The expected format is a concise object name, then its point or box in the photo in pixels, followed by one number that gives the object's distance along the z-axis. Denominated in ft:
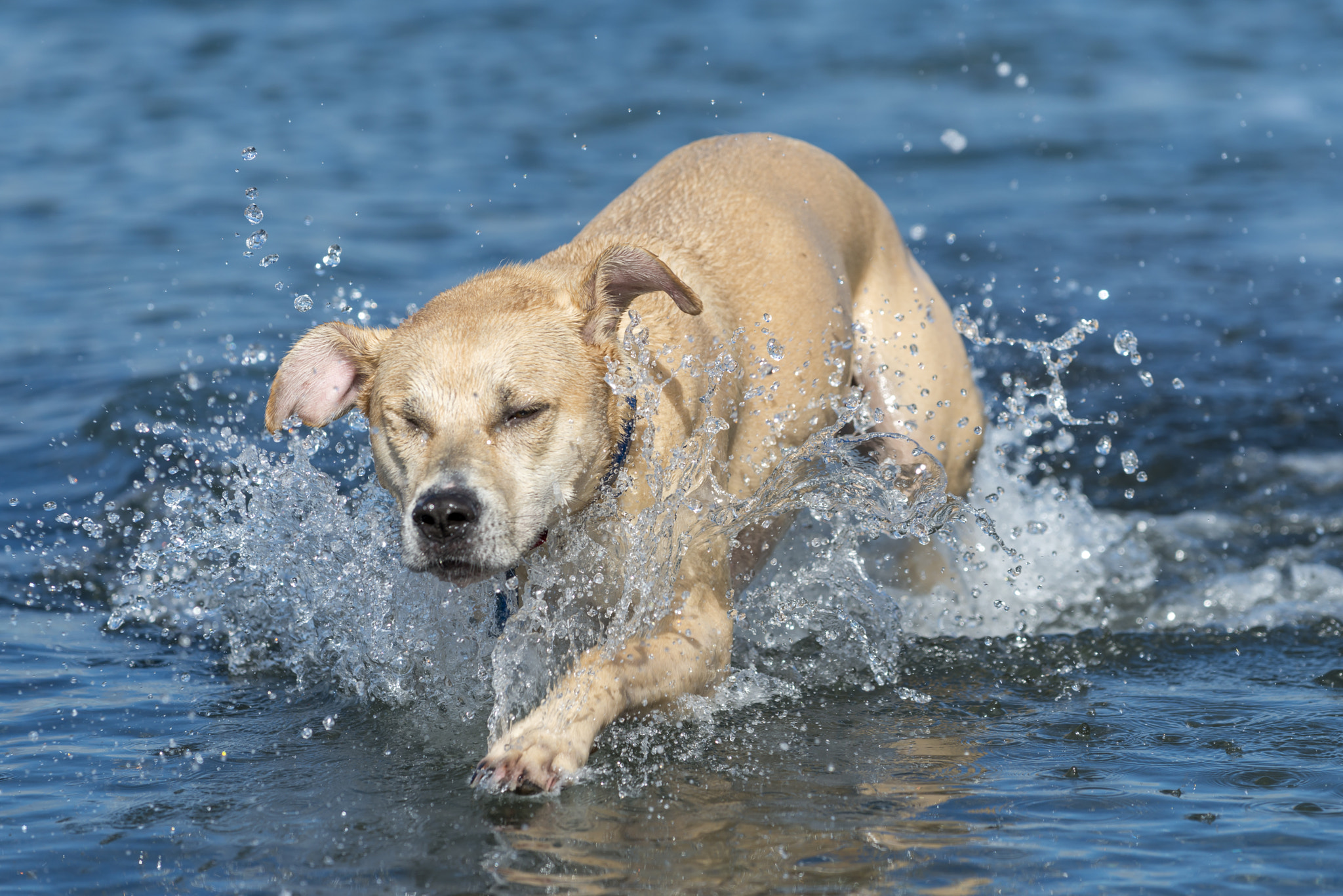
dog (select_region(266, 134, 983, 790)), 26.32
